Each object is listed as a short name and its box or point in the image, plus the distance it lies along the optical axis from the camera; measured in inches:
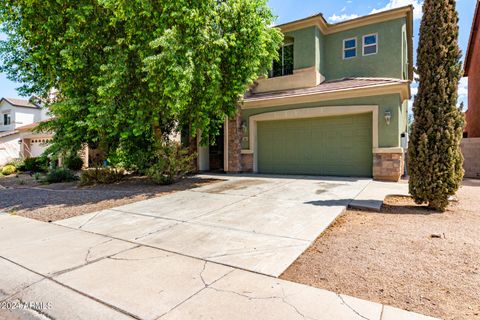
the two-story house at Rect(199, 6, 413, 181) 401.7
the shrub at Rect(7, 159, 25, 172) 695.8
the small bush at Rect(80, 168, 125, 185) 406.0
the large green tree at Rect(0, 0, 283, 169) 303.6
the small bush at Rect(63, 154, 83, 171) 680.4
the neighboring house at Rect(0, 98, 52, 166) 884.0
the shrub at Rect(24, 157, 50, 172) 688.7
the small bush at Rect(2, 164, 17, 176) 658.8
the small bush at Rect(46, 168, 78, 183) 462.9
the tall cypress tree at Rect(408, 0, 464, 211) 222.5
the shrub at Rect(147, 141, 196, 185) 379.2
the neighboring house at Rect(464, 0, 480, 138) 637.9
